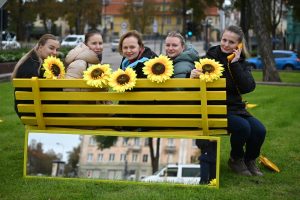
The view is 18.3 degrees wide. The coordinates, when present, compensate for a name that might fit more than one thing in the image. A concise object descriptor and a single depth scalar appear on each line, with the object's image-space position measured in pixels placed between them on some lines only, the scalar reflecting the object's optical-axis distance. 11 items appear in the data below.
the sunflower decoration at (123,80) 8.30
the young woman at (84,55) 9.34
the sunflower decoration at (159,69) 8.22
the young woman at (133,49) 9.28
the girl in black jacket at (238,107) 8.86
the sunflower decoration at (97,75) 8.43
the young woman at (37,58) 9.41
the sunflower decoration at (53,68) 9.05
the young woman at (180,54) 9.01
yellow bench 8.27
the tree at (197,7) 76.34
